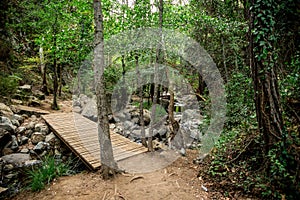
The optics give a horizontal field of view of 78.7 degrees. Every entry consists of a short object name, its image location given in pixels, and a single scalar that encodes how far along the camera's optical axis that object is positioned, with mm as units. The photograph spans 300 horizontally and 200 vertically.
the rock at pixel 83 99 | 10492
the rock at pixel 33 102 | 8191
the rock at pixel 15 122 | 6094
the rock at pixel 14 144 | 5370
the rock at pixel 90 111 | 8766
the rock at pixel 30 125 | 6331
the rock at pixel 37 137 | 5875
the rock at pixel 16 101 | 7414
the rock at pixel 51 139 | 5922
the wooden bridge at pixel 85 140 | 4987
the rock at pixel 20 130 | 5988
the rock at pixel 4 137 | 5107
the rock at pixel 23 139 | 5748
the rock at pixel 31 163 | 4791
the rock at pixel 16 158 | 4811
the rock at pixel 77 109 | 9331
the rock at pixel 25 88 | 8533
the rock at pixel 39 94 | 9125
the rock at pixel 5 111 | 6107
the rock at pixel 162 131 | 8206
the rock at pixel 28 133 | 6086
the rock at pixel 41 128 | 6285
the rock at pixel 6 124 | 5430
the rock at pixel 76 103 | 10411
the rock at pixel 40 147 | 5578
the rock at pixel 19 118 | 6430
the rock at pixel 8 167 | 4598
